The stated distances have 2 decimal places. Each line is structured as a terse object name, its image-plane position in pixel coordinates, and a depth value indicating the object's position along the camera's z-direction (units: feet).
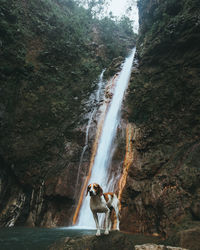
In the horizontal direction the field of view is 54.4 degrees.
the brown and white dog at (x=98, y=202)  12.05
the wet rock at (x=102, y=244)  11.21
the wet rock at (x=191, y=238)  12.04
